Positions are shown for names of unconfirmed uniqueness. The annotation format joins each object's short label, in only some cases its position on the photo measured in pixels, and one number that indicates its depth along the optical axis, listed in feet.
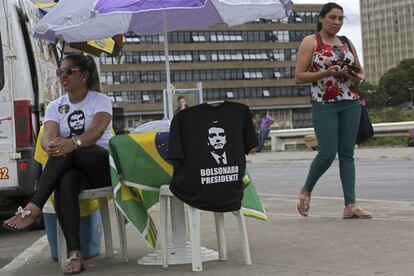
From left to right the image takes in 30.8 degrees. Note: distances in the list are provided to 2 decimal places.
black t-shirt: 17.11
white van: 26.68
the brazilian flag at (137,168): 17.74
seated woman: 17.97
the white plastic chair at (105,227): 18.49
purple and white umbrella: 17.40
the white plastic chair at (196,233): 17.10
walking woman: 23.48
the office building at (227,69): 415.03
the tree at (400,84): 471.21
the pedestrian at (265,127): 97.30
